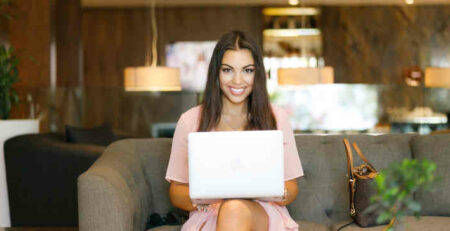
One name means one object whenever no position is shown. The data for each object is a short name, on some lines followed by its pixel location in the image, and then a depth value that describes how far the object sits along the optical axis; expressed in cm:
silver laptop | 196
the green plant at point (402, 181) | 137
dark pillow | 488
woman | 242
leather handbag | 258
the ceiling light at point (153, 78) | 583
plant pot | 435
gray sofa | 273
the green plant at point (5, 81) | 462
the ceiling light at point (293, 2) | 889
